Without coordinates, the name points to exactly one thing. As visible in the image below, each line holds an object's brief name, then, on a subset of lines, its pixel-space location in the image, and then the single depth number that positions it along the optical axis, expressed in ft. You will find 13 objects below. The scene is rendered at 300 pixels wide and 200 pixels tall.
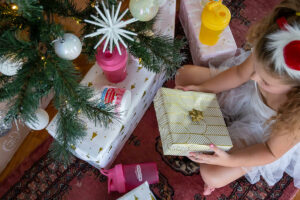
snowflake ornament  1.77
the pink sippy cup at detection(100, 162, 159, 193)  3.10
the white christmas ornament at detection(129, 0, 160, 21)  1.86
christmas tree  1.53
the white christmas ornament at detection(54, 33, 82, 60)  1.69
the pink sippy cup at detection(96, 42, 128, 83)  2.50
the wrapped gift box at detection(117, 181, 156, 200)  2.85
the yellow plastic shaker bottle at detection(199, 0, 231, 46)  3.17
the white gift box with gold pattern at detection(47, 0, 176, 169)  2.69
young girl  1.96
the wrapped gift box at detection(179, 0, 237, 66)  3.50
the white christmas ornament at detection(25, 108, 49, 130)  2.48
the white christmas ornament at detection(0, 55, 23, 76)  1.58
